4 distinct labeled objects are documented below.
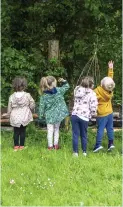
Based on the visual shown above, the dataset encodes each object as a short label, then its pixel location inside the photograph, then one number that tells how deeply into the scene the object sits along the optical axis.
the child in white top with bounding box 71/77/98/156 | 7.04
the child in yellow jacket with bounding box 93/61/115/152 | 7.36
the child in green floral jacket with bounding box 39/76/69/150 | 7.45
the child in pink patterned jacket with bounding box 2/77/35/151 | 7.38
